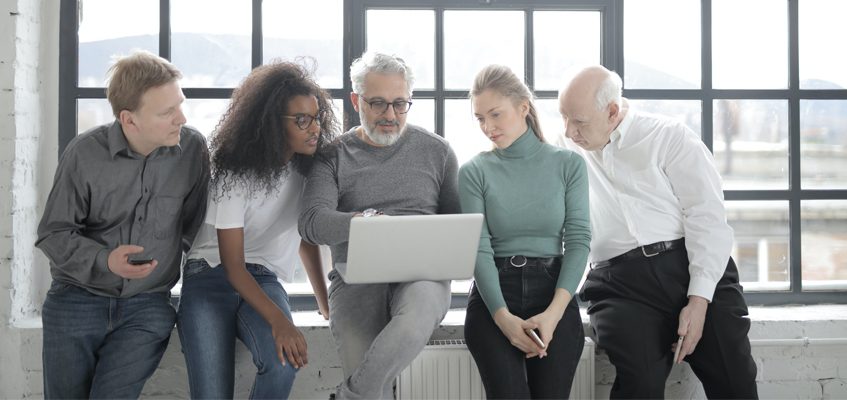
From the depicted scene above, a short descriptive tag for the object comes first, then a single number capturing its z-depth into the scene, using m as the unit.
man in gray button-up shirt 2.23
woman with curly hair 2.26
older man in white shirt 2.33
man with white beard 2.19
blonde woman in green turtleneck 2.30
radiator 2.49
